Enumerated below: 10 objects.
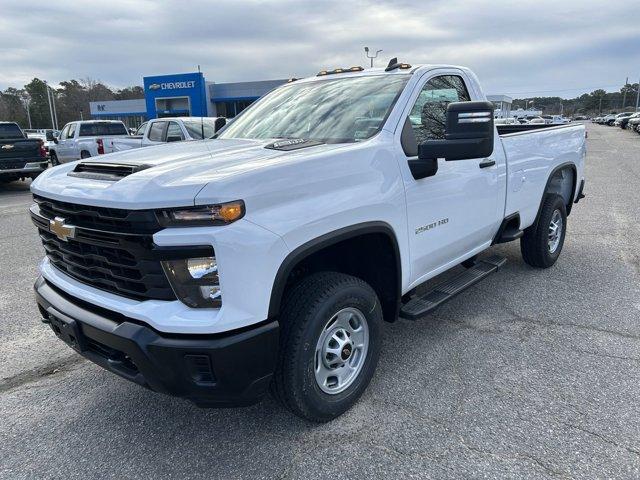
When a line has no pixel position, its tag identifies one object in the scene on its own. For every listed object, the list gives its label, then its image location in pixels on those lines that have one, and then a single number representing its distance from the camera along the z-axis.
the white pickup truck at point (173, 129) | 11.31
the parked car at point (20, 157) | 12.95
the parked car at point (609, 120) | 71.01
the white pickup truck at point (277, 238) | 2.25
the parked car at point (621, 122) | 52.51
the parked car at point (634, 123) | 41.08
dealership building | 40.75
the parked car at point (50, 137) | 17.33
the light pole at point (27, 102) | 86.46
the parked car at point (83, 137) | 16.14
